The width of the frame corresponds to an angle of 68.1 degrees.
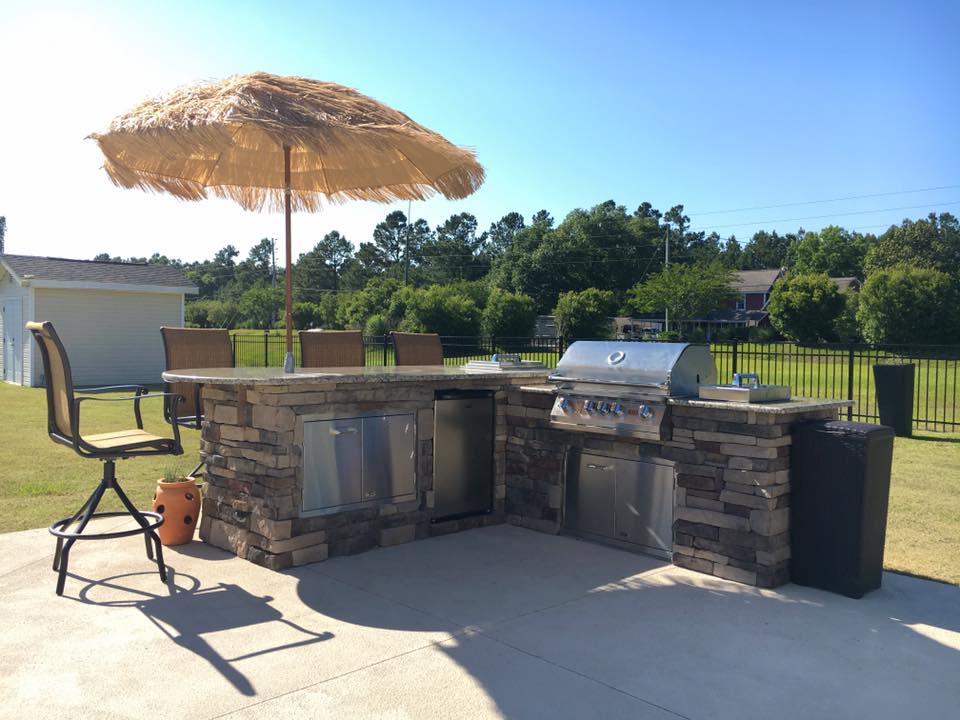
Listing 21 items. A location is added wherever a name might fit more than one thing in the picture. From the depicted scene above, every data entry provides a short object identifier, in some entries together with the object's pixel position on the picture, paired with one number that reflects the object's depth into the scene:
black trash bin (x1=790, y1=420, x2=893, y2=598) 3.49
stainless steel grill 3.96
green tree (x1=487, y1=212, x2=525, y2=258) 67.12
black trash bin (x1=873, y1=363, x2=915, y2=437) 9.03
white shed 16.22
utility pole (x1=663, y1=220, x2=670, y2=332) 37.88
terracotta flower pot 4.23
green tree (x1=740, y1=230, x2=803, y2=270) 65.94
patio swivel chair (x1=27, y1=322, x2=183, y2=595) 3.41
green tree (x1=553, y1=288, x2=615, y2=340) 31.95
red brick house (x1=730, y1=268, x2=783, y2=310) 50.59
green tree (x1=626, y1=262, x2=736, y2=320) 36.75
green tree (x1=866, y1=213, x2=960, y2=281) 42.66
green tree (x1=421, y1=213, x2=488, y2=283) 56.91
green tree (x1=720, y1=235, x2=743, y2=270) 61.47
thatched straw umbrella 4.09
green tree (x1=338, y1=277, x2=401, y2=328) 36.22
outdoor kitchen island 3.68
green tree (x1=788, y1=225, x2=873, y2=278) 54.62
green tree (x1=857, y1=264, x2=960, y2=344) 26.45
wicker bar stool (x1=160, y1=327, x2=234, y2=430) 5.68
